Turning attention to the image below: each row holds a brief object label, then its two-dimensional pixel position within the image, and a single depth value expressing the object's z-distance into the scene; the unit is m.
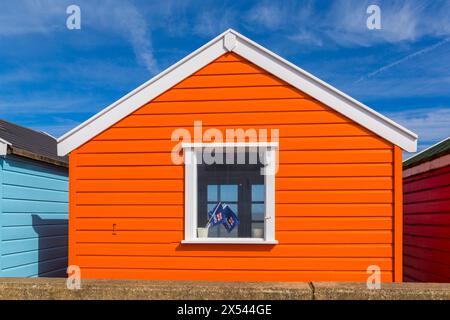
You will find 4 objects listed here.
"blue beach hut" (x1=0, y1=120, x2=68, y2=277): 6.67
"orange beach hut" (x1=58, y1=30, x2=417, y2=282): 5.70
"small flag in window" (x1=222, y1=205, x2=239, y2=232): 6.94
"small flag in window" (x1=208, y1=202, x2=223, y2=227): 6.92
